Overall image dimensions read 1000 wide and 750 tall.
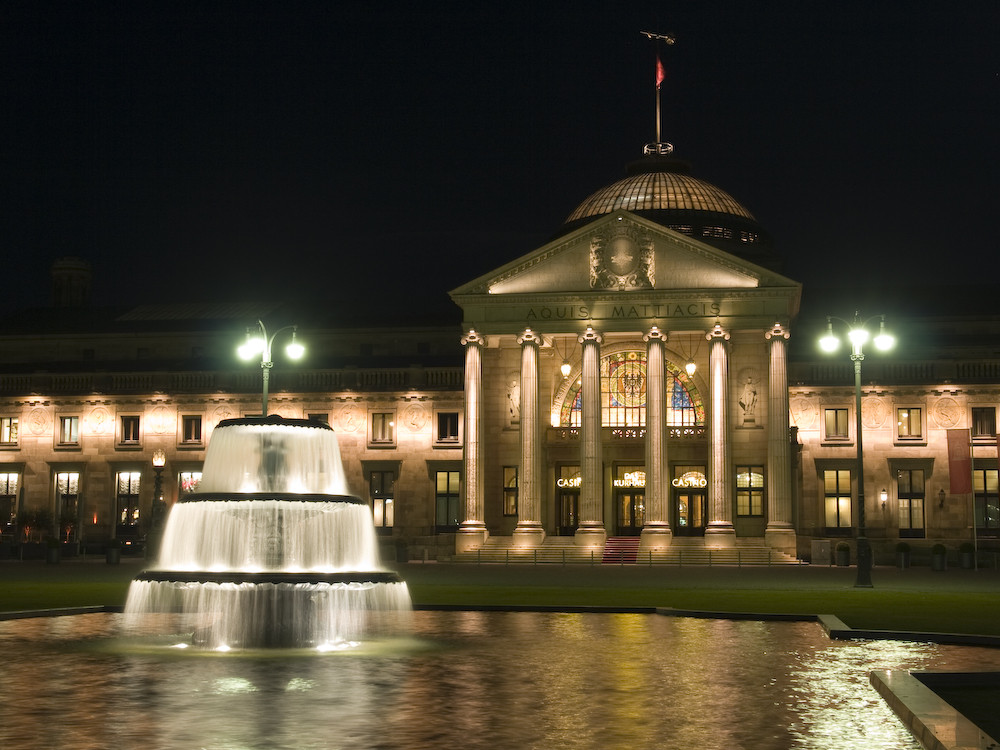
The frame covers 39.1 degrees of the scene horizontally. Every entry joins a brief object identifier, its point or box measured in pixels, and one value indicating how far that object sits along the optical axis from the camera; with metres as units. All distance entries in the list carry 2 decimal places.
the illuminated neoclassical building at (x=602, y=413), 73.00
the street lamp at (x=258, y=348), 46.47
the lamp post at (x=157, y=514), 67.06
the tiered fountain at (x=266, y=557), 23.17
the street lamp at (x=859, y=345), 46.56
